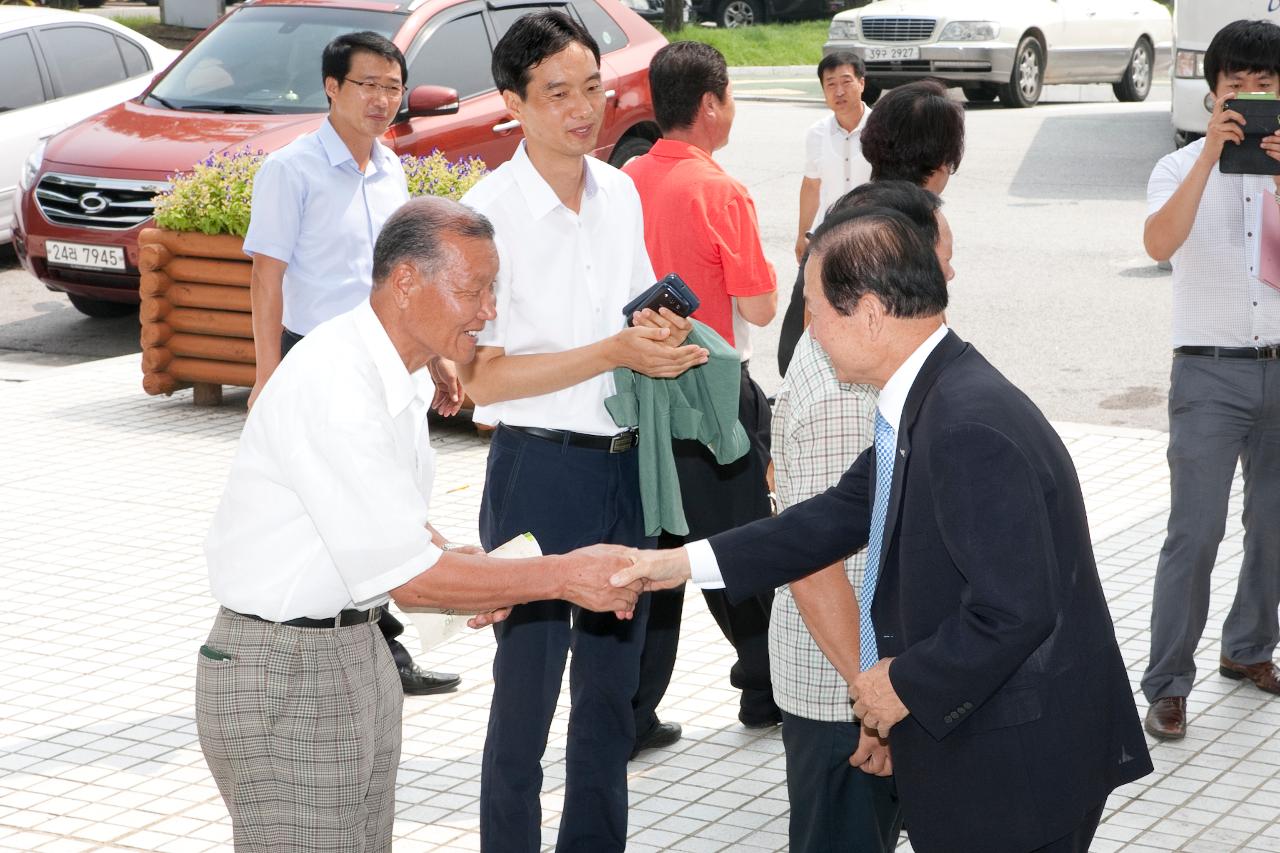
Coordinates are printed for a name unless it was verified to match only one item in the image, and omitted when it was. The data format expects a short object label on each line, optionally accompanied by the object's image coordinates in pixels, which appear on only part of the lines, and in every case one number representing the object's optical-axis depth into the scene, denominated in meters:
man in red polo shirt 5.32
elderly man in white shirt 3.29
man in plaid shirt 3.79
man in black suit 2.97
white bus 13.44
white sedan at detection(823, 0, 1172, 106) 21.98
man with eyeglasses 5.86
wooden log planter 9.63
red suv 11.05
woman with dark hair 4.99
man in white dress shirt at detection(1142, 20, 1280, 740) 5.58
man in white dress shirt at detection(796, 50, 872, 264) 9.97
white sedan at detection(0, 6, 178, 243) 13.42
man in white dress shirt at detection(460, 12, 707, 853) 4.30
